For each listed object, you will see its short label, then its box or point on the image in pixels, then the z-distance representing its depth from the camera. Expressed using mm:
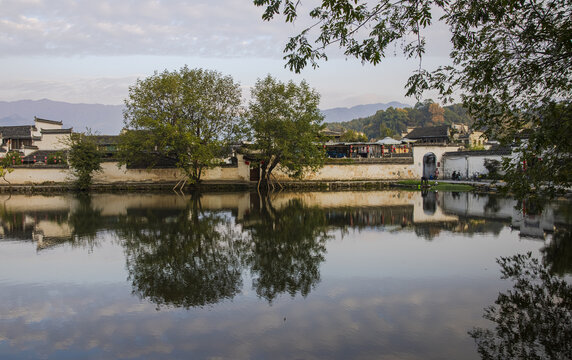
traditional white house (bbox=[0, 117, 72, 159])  43750
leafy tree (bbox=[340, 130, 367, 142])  51844
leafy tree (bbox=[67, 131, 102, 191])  31250
